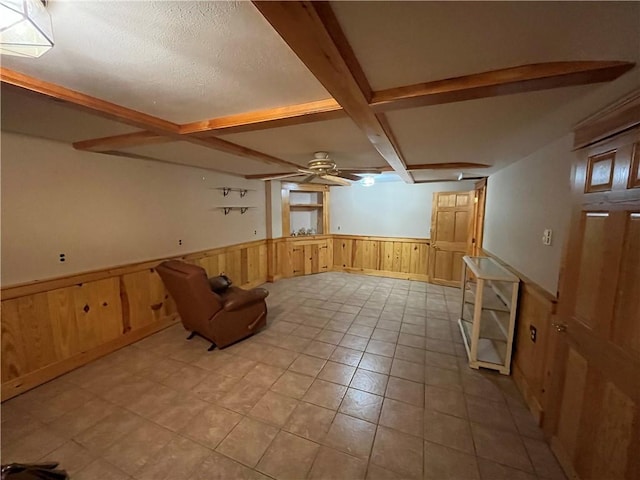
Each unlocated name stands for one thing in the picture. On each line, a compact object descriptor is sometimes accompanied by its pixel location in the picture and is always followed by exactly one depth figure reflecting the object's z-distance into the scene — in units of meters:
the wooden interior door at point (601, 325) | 1.16
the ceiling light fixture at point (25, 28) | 0.72
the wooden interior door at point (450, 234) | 4.95
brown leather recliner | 2.62
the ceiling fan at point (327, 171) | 2.72
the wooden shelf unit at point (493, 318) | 2.46
